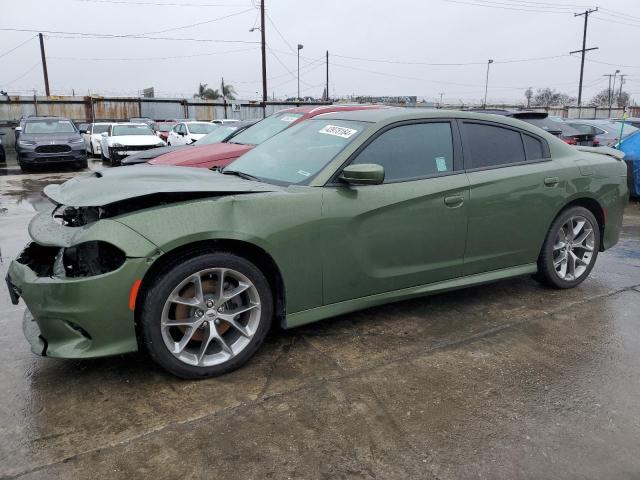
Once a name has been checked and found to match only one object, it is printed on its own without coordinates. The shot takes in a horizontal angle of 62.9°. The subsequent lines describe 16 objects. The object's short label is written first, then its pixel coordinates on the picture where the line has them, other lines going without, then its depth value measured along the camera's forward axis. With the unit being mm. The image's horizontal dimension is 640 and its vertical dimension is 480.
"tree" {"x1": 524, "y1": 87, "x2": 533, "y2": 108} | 78544
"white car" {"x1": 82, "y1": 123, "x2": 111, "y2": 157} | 19688
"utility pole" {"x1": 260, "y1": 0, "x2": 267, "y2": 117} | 31938
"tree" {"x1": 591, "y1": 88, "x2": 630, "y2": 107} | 83519
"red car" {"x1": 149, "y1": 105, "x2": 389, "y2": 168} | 7047
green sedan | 2777
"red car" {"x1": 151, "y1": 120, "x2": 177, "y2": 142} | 23184
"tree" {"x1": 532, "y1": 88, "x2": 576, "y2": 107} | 77750
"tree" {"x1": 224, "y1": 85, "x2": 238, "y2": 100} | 65812
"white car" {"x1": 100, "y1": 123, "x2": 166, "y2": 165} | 15453
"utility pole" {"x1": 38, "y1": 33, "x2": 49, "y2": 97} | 42781
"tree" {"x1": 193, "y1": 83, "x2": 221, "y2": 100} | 67275
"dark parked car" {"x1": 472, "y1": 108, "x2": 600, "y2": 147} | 9781
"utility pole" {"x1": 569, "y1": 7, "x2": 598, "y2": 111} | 44525
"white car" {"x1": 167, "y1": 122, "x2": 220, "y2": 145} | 16978
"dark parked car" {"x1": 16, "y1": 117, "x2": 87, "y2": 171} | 14547
